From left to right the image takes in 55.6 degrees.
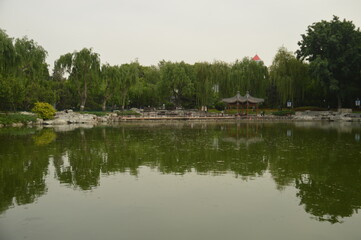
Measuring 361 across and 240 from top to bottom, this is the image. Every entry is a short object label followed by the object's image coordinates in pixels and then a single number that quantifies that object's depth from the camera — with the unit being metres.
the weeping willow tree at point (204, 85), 46.67
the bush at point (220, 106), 51.41
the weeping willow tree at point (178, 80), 47.12
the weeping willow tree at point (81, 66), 39.28
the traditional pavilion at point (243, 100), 42.78
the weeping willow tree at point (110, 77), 41.11
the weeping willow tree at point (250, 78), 46.41
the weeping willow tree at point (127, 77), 42.66
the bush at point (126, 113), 42.03
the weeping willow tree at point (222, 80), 46.97
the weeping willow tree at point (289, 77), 45.06
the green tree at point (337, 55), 40.53
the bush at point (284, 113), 43.56
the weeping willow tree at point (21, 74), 25.50
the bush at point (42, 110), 32.75
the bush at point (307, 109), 46.77
